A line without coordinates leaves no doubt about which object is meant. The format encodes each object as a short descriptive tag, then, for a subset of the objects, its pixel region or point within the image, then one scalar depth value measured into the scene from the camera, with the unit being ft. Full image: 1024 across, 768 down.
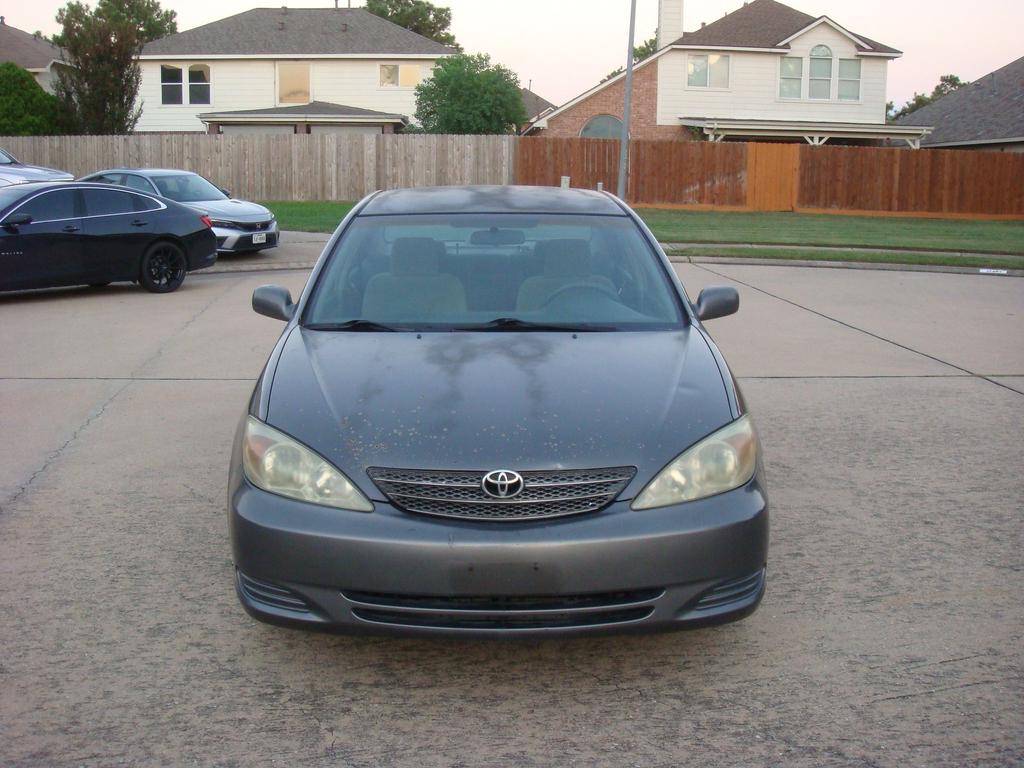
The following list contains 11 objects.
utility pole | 92.89
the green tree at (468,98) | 145.59
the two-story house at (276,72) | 153.38
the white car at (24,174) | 67.32
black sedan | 43.78
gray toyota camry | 11.49
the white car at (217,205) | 59.77
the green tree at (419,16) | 265.54
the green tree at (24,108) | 133.59
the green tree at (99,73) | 124.06
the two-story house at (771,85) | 140.97
